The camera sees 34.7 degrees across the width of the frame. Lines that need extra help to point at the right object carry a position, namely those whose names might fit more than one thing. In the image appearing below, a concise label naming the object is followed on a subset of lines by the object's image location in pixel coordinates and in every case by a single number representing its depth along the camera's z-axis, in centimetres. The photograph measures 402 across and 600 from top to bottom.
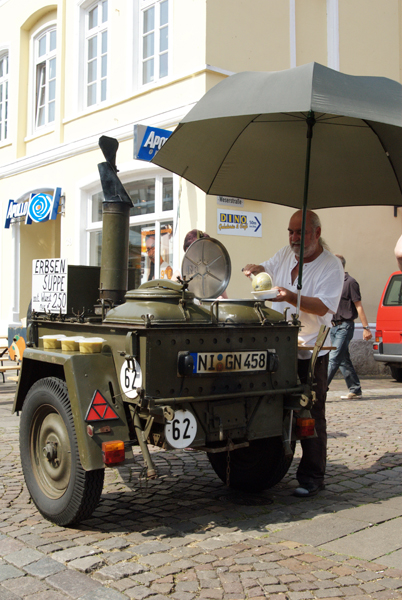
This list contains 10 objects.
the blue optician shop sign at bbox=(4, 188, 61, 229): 1442
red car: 1090
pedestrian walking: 917
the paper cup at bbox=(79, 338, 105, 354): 378
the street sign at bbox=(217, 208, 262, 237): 1119
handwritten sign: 466
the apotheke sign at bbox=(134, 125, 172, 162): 1136
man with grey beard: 455
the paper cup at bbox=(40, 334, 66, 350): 409
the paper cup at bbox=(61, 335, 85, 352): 388
